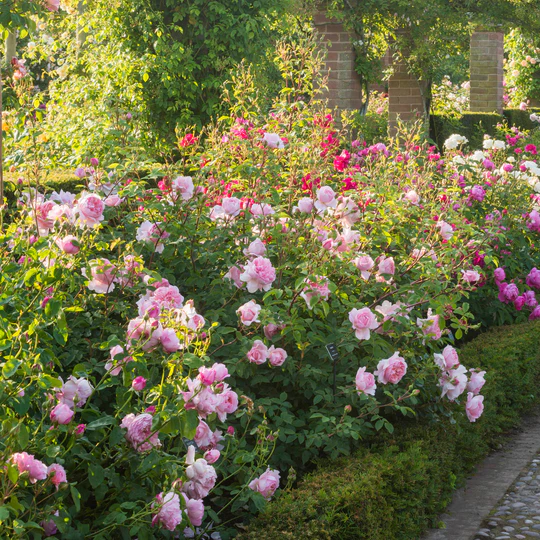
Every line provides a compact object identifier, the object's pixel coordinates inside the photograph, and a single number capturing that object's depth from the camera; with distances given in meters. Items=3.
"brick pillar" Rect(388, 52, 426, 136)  13.61
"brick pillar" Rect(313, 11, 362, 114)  11.55
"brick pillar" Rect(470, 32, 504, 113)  15.69
